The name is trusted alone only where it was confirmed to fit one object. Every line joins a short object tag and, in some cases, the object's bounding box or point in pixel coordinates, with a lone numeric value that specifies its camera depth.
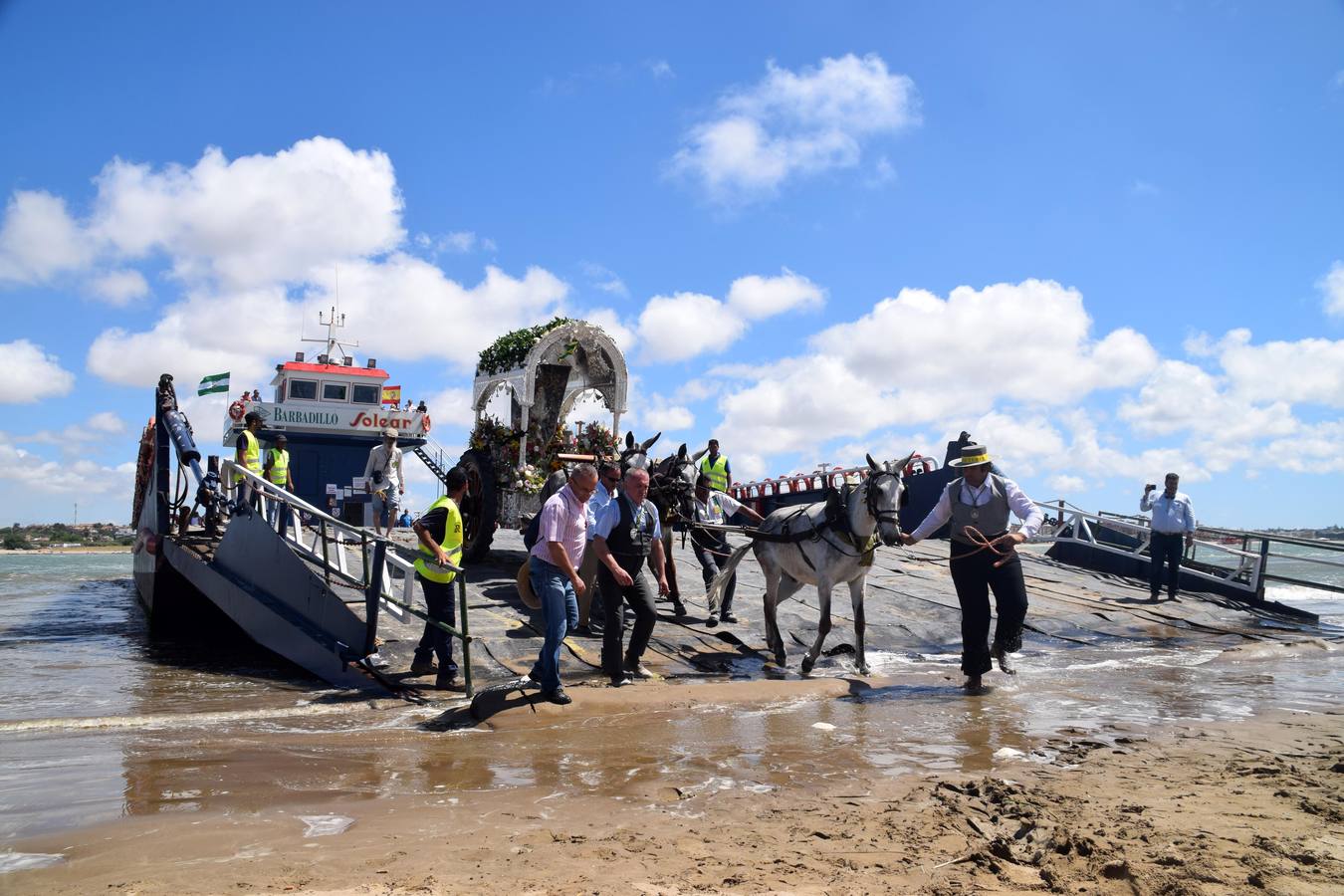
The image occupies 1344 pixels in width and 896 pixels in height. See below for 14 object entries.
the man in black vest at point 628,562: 8.08
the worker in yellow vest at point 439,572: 7.98
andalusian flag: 22.12
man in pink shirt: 7.05
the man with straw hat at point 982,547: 8.35
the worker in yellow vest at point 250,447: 12.48
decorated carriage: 14.19
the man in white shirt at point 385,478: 13.53
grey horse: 8.79
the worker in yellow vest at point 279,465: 13.19
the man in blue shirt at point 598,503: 8.14
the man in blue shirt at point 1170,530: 14.59
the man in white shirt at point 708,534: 11.80
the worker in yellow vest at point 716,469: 12.87
